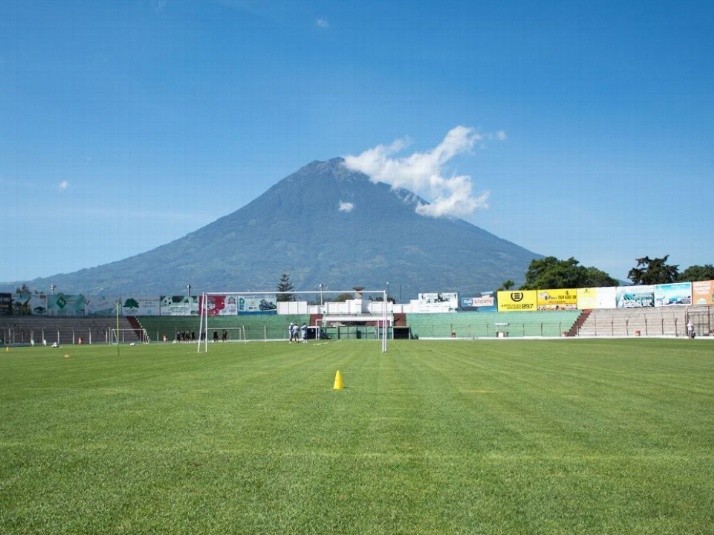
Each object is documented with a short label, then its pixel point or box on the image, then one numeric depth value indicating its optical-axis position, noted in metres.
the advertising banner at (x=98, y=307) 84.38
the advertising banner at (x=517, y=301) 88.44
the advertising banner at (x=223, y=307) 91.12
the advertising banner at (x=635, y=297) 77.81
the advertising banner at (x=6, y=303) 77.75
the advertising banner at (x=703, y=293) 71.88
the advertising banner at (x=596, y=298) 81.81
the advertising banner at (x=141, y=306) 87.19
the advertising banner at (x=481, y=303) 94.62
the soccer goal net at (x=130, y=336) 75.06
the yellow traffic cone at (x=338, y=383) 14.20
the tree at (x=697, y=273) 120.56
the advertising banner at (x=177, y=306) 89.19
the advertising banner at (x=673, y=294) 74.25
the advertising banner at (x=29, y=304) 79.38
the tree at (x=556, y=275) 113.33
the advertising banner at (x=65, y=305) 82.06
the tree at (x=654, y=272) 112.50
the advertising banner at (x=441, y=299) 96.38
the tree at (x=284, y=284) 163.23
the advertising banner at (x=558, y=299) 85.06
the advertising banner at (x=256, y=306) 93.88
